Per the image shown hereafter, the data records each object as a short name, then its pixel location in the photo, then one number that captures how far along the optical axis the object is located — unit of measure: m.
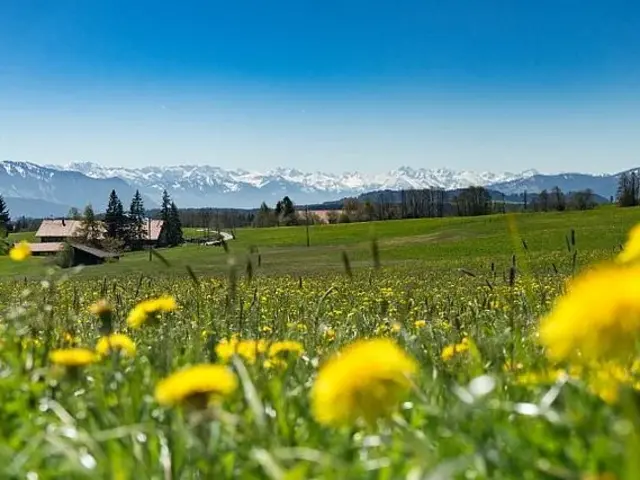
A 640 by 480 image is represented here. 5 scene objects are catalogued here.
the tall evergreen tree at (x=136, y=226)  137.88
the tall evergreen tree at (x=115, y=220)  133.00
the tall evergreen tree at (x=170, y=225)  153.62
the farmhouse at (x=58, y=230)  154.75
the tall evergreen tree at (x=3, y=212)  155.94
